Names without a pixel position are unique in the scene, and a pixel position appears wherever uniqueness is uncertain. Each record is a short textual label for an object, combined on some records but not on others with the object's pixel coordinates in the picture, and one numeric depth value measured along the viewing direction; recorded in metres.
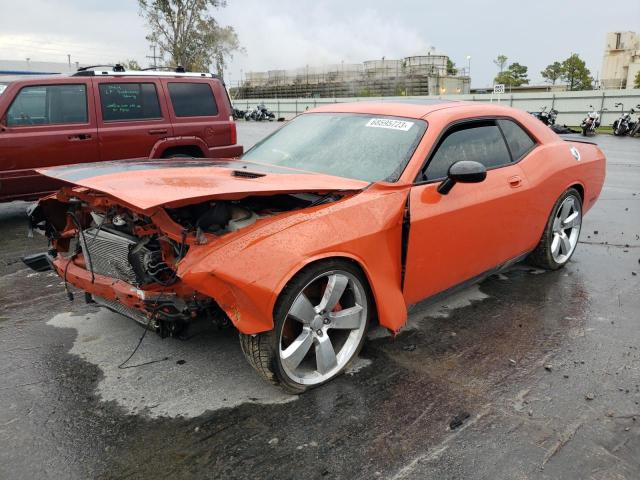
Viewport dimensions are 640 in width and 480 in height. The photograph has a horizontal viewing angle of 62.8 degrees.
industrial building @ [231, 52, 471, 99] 65.25
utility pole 39.14
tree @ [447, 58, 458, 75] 77.38
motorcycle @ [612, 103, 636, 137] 21.16
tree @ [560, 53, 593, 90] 67.94
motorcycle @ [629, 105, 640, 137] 20.99
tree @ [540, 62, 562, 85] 70.94
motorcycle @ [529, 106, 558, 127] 24.22
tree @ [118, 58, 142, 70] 52.83
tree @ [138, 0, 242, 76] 38.12
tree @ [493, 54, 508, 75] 78.88
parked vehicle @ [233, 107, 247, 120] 40.44
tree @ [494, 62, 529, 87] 75.81
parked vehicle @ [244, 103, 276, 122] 38.38
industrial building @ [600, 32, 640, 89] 80.81
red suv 6.73
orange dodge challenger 2.73
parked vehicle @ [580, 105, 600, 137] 21.59
